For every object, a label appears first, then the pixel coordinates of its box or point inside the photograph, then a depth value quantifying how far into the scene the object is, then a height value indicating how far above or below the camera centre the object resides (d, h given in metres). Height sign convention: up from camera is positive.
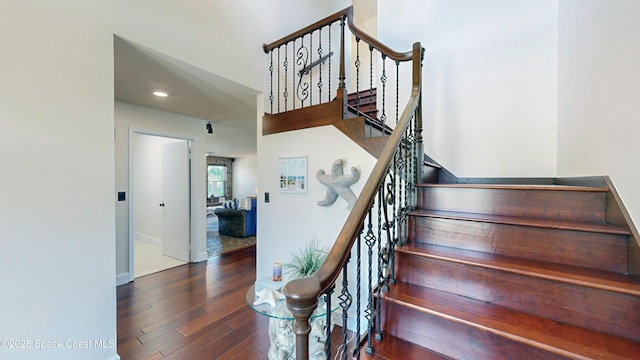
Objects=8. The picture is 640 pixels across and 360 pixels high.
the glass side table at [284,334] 1.72 -1.14
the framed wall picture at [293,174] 2.66 +0.03
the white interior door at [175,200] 4.16 -0.41
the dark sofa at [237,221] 5.73 -1.04
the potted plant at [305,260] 2.18 -0.79
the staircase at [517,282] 0.95 -0.47
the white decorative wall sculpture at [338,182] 2.26 -0.05
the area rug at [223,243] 4.84 -1.43
